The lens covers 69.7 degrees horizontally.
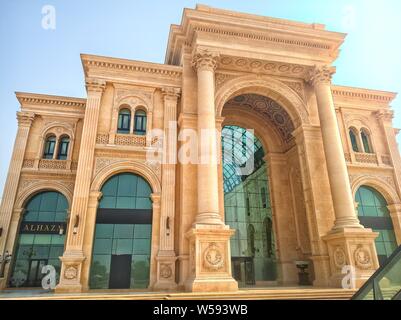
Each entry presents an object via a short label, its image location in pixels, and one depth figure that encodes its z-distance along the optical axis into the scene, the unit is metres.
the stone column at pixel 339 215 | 14.17
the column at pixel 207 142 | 13.96
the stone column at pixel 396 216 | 20.73
